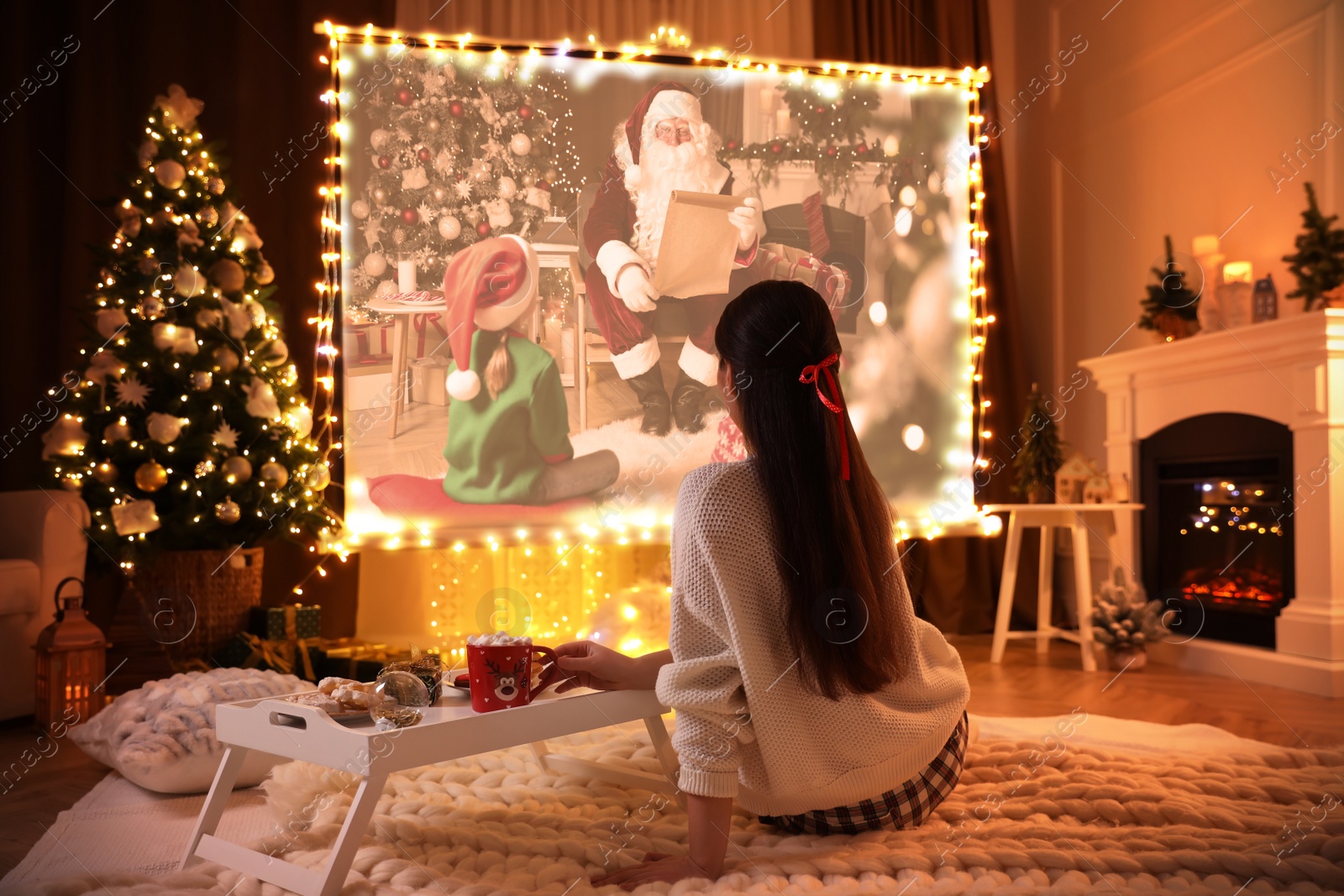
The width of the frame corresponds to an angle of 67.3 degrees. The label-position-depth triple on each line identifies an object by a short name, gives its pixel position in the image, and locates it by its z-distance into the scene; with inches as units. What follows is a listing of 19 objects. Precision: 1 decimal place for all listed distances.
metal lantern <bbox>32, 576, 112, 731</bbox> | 102.2
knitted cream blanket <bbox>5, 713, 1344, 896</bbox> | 56.6
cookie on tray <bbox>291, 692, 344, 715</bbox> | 58.2
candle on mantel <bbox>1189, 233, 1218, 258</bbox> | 145.3
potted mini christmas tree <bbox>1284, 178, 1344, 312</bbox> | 120.7
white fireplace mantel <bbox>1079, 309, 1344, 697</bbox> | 120.4
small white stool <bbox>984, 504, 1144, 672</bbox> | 142.5
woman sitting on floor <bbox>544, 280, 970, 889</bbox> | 54.9
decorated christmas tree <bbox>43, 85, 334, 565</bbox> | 117.4
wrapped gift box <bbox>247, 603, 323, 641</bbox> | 124.6
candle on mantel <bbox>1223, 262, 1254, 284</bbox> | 137.4
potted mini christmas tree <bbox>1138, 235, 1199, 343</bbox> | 148.6
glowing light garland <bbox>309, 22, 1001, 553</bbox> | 133.2
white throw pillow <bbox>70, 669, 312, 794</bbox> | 81.2
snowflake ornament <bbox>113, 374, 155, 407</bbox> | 118.0
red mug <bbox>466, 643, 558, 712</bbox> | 59.4
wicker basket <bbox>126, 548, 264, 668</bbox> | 120.3
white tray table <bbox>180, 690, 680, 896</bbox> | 52.6
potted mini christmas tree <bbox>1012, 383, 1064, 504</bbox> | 161.0
